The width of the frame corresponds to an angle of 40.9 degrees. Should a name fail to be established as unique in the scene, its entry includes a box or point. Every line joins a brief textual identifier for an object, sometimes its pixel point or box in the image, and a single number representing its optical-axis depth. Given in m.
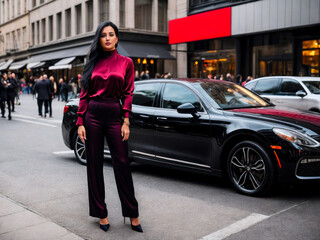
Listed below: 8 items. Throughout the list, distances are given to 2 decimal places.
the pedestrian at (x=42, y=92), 18.41
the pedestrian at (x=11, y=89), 18.23
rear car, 11.61
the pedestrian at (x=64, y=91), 31.12
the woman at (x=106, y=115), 4.04
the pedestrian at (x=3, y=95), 17.73
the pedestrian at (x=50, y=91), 18.67
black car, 5.14
